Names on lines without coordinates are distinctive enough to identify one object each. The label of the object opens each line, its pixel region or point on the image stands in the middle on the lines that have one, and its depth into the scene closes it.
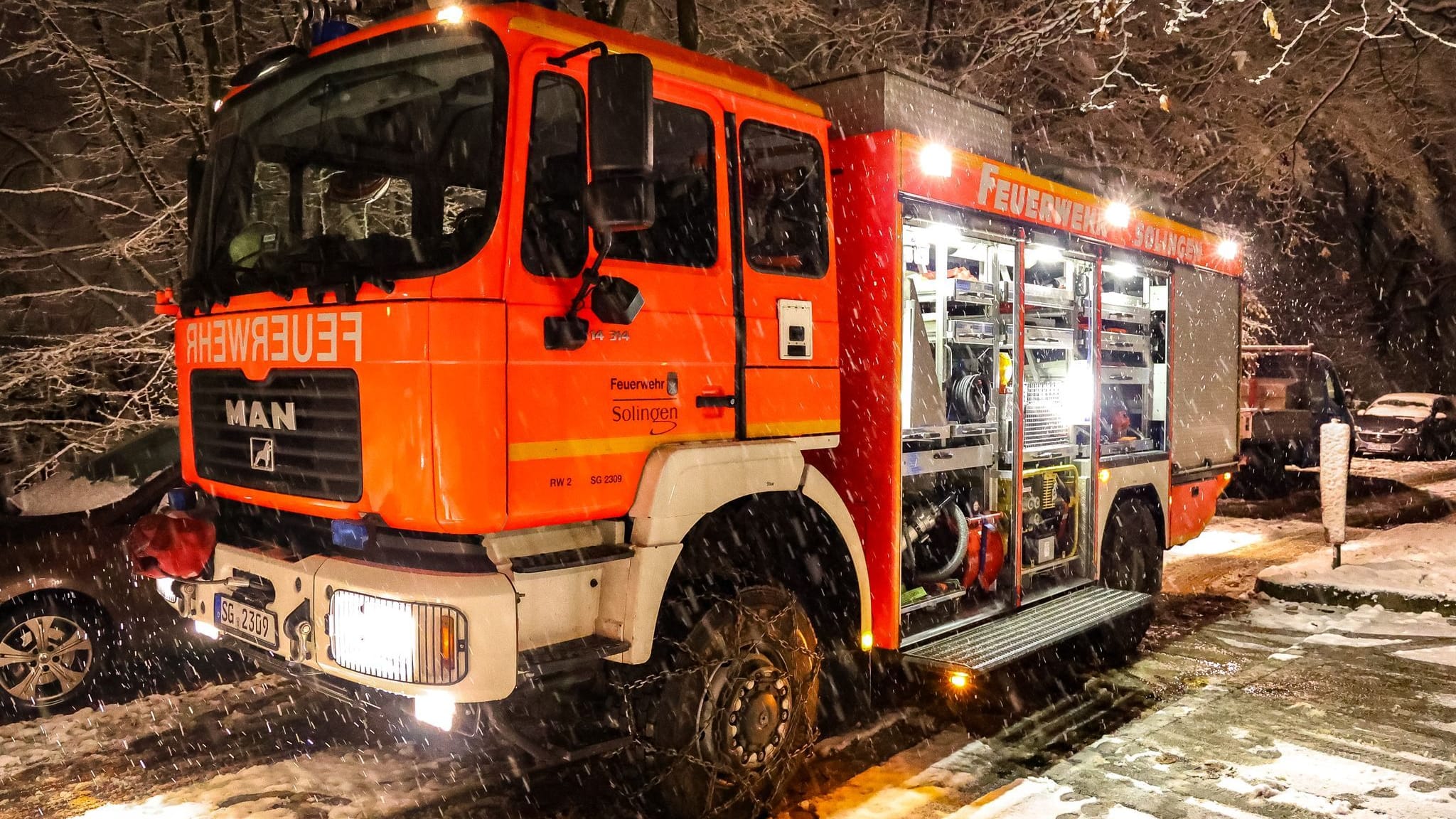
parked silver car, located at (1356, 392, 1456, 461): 21.94
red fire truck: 3.37
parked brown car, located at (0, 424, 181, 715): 5.33
